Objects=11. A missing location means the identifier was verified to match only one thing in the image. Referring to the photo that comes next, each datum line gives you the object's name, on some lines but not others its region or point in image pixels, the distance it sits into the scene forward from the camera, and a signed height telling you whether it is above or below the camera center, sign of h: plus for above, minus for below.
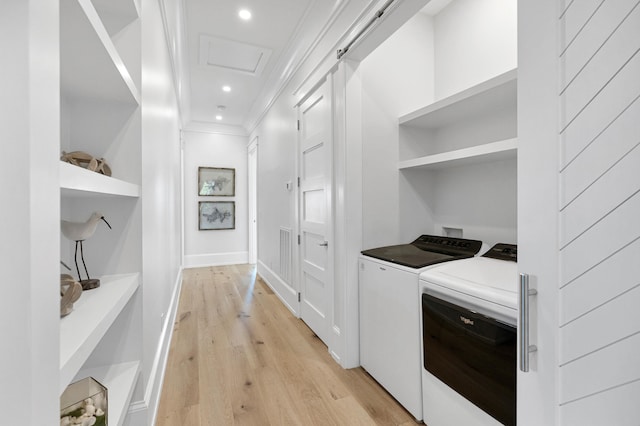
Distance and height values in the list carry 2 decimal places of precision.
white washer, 1.54 -0.59
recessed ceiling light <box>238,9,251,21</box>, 2.34 +1.64
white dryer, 1.07 -0.54
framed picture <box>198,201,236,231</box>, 5.37 -0.04
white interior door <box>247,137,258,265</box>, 5.57 +0.09
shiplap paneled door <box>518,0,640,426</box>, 0.63 +0.01
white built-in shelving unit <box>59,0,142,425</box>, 1.01 +0.11
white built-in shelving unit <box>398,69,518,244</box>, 1.67 +0.32
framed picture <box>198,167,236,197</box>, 5.34 +0.59
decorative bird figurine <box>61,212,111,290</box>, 1.01 -0.06
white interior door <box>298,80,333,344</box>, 2.30 +0.02
